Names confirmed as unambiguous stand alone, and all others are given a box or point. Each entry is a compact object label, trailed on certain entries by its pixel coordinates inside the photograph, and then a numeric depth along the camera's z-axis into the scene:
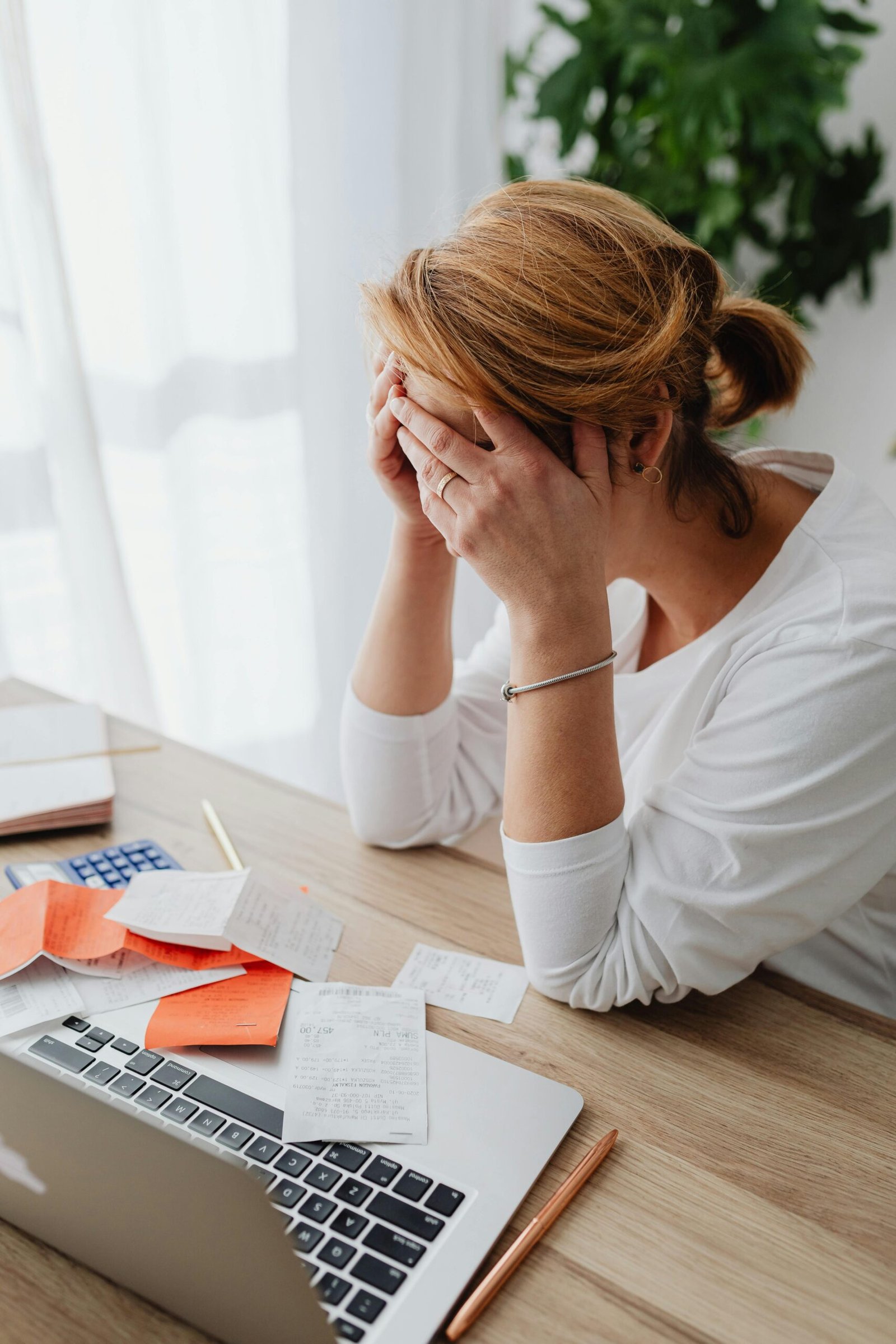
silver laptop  0.49
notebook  1.04
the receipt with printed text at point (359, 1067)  0.67
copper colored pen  0.55
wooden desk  0.56
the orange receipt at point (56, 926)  0.81
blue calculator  0.94
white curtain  1.69
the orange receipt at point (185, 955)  0.82
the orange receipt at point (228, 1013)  0.74
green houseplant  1.99
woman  0.77
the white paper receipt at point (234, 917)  0.83
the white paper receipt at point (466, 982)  0.81
